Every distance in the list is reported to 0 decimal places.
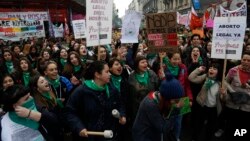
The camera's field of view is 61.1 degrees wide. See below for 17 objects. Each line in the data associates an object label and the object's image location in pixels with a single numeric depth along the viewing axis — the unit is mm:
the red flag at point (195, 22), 7821
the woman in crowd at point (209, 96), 3461
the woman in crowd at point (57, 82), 3197
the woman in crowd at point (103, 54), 4236
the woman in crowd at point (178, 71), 3586
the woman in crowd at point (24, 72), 3957
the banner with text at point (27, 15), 7507
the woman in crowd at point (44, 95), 2753
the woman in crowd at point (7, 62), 4869
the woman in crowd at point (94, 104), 2409
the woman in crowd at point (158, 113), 1802
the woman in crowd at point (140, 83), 3360
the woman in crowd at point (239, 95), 3077
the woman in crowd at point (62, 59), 4803
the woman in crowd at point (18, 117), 1885
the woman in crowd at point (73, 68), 3869
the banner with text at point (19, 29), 7561
